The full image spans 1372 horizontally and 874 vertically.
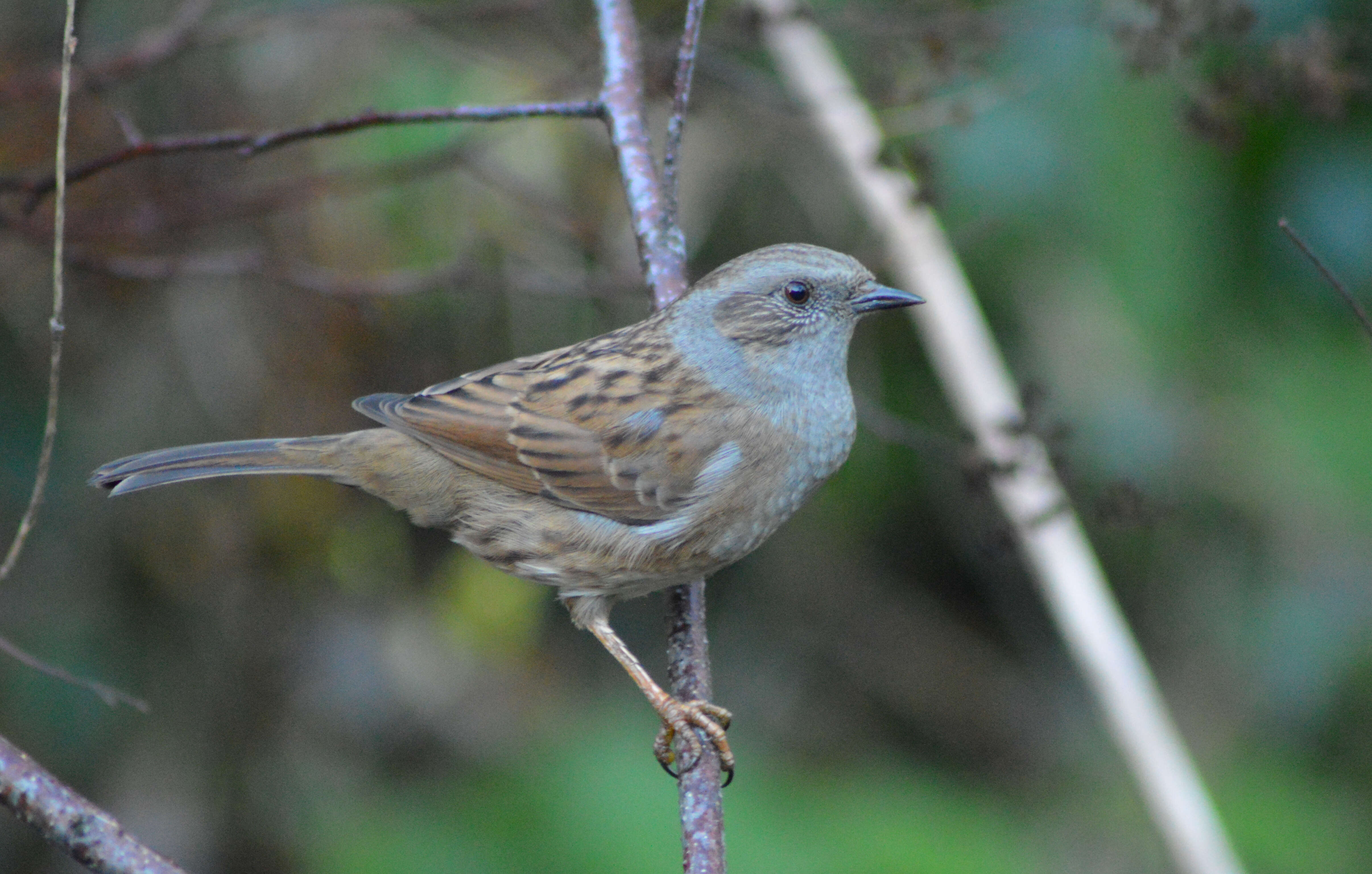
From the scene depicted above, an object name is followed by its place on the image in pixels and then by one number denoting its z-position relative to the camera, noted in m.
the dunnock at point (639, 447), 6.25
